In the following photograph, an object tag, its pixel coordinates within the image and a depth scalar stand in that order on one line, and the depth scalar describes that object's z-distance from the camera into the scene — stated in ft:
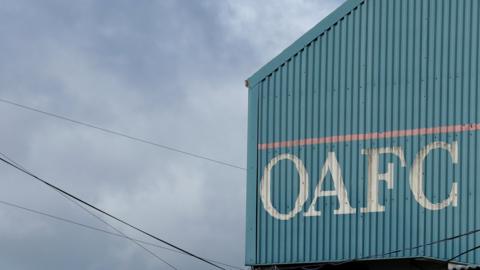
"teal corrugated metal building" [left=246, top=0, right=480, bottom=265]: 116.06
